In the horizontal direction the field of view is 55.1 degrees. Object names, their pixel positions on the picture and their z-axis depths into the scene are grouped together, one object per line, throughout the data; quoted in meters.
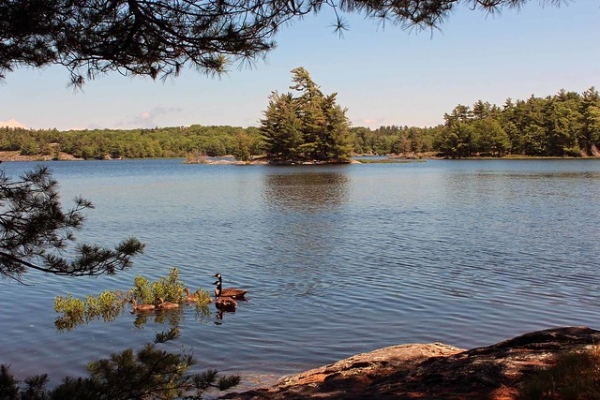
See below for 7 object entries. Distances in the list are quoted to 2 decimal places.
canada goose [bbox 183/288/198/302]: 13.50
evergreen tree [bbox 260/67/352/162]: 94.75
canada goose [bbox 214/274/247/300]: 13.51
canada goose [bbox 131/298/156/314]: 12.77
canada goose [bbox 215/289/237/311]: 12.94
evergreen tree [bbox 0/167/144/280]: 5.51
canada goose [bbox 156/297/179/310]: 12.91
